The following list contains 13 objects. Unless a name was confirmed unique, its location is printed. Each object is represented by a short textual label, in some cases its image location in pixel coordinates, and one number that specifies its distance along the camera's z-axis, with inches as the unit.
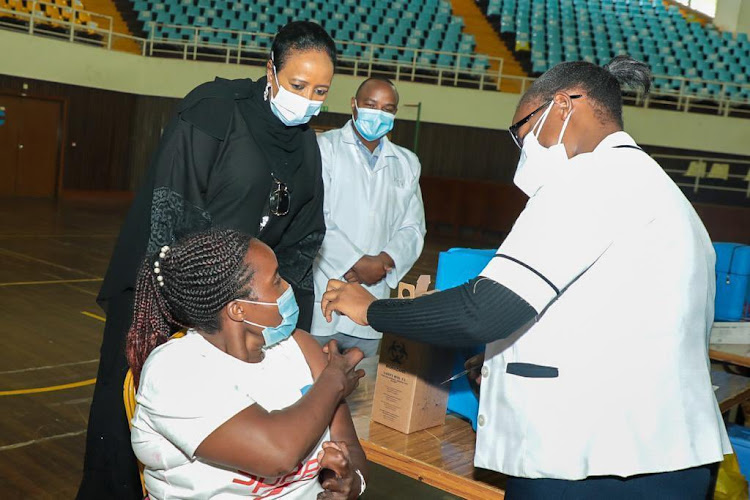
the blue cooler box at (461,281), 86.1
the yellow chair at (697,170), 535.5
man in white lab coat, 125.2
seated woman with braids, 58.9
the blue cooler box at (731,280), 136.5
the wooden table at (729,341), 124.6
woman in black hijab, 81.7
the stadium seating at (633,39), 676.1
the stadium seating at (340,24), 669.3
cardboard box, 83.3
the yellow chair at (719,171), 529.7
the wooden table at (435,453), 75.0
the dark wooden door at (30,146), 610.2
